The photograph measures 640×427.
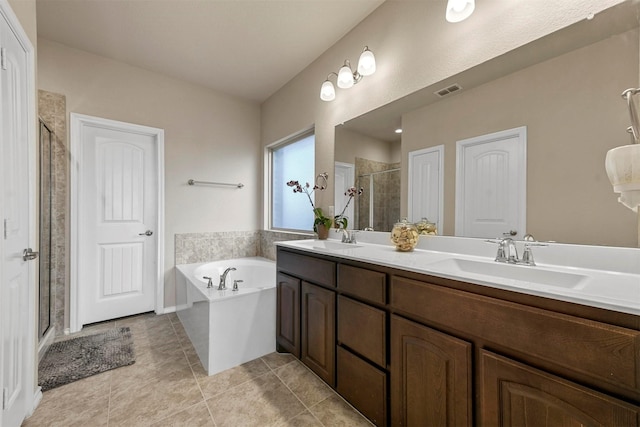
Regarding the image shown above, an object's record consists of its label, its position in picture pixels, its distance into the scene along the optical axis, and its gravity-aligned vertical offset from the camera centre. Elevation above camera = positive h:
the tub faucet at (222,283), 1.96 -0.54
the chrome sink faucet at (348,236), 2.01 -0.18
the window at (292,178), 2.71 +0.40
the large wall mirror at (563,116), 0.97 +0.45
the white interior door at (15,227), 1.07 -0.08
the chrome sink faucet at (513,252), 1.09 -0.16
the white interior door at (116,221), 2.39 -0.09
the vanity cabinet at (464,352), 0.65 -0.46
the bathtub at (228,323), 1.74 -0.80
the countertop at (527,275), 0.68 -0.22
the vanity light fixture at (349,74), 1.79 +1.03
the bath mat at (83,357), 1.65 -1.05
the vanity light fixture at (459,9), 1.30 +1.03
